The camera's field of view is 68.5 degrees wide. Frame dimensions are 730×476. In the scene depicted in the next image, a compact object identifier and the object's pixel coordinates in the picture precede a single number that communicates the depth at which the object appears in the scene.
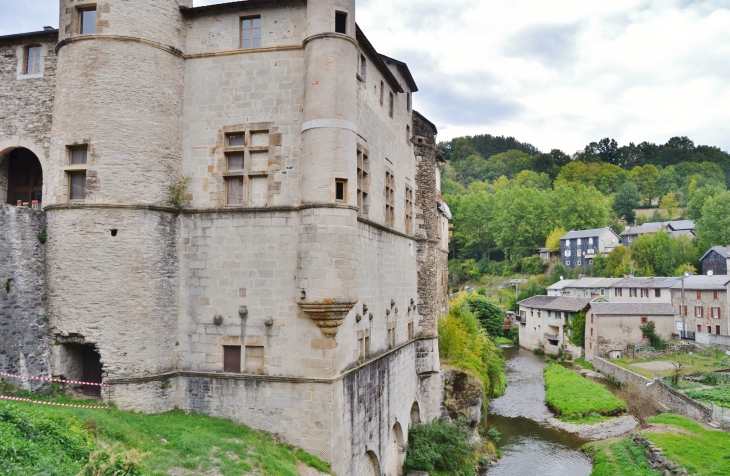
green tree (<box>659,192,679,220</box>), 108.46
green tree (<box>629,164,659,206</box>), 122.19
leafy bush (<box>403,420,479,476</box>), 21.89
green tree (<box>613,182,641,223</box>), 108.56
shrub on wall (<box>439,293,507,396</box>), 30.20
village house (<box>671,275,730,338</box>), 48.19
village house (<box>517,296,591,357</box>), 53.34
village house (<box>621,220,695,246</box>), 82.44
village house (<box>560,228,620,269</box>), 79.94
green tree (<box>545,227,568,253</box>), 85.25
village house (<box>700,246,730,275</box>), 60.31
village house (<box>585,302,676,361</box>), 47.50
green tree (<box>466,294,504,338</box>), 53.47
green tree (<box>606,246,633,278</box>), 68.19
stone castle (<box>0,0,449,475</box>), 14.29
